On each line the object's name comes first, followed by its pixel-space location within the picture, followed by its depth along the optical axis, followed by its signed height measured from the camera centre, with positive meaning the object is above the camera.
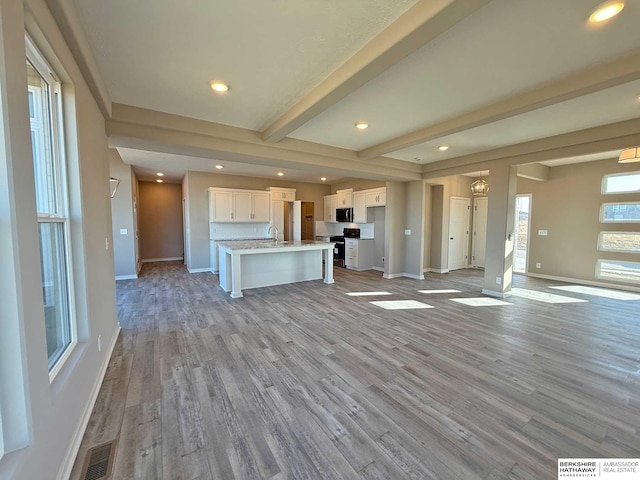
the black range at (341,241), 8.34 -0.64
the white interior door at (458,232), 7.49 -0.29
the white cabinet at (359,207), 7.73 +0.41
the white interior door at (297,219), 8.30 +0.07
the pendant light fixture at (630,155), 3.44 +0.89
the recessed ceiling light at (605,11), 1.65 +1.35
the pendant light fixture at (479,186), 5.87 +0.79
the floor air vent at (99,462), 1.47 -1.40
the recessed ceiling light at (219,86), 2.57 +1.33
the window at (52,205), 1.60 +0.10
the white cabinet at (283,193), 7.96 +0.84
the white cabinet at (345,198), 8.17 +0.74
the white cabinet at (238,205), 7.15 +0.44
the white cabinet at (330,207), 8.95 +0.49
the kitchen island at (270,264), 5.05 -0.93
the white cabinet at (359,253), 7.84 -0.94
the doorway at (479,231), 7.85 -0.27
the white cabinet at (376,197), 7.08 +0.66
